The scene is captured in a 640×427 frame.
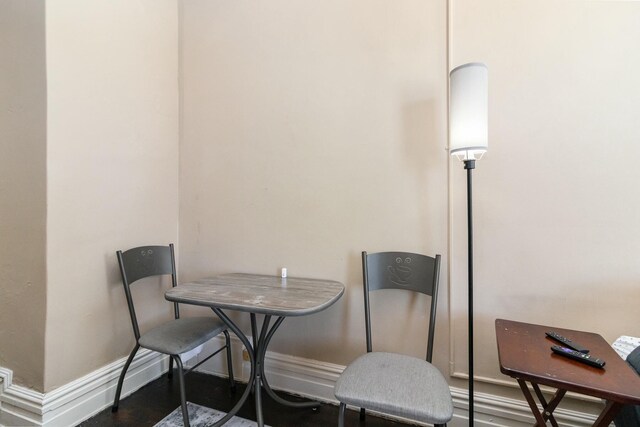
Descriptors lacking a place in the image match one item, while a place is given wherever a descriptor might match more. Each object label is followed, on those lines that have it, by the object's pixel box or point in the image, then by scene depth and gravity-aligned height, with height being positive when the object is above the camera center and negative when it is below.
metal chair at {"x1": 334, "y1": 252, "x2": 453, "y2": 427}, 1.06 -0.70
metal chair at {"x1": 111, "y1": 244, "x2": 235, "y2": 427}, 1.55 -0.69
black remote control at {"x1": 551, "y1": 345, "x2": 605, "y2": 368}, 0.97 -0.51
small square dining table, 1.32 -0.42
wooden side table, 0.87 -0.52
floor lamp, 1.27 +0.45
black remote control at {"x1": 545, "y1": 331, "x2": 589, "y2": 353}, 1.07 -0.51
